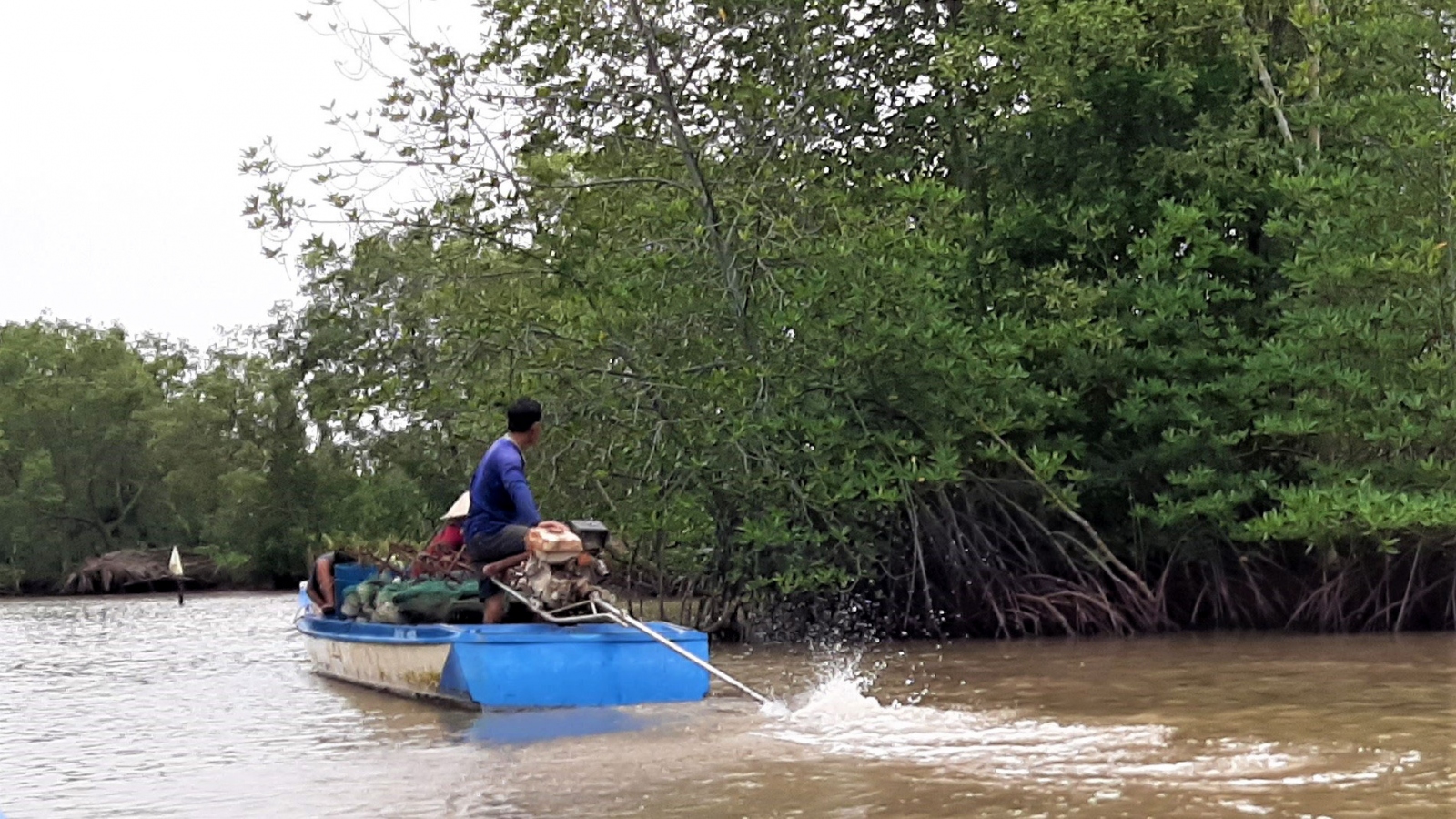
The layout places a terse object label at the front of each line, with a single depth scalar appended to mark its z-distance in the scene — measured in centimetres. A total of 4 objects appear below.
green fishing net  1088
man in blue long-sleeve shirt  978
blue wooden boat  952
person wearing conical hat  1171
